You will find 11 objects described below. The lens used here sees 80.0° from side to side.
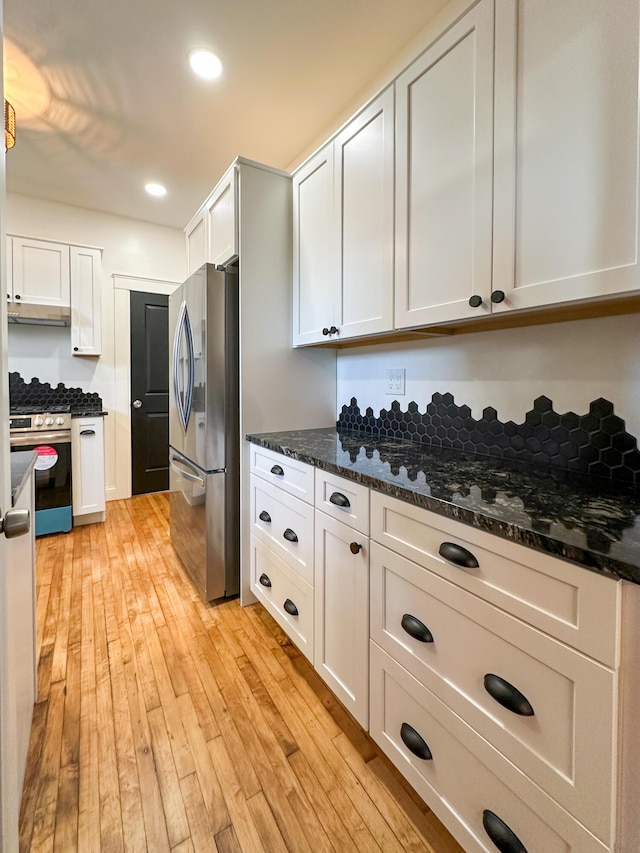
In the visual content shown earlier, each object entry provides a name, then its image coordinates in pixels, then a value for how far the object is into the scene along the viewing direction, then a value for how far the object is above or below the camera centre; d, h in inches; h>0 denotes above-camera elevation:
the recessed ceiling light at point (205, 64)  74.1 +69.8
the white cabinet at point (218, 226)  77.5 +42.7
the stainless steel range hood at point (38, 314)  124.9 +33.3
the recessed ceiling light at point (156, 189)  125.6 +74.7
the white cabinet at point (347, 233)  57.6 +31.1
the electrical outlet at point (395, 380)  72.0 +6.4
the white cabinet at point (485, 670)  24.5 -21.9
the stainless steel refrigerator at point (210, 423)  76.6 -2.1
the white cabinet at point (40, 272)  122.9 +46.3
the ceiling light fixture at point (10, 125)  68.0 +52.2
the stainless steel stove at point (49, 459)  112.7 -14.2
